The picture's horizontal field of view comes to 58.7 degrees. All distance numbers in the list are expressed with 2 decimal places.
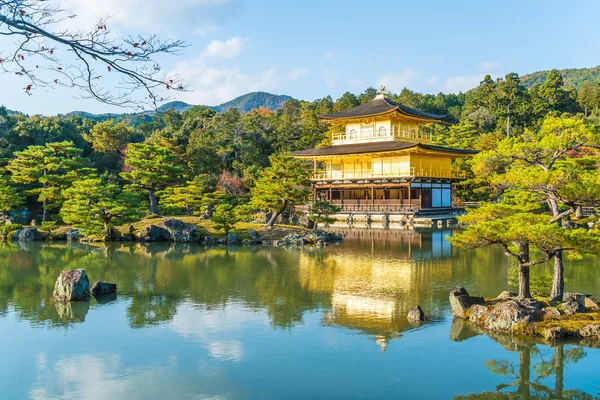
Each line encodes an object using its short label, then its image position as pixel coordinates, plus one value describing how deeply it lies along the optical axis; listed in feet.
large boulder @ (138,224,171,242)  73.77
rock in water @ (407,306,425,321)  30.68
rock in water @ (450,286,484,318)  31.07
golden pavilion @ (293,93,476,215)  100.89
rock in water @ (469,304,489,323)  29.63
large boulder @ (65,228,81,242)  76.84
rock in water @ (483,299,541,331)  28.11
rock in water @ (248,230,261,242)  71.67
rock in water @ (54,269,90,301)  36.58
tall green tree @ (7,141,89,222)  85.05
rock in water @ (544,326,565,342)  26.76
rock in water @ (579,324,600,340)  26.66
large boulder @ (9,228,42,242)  77.20
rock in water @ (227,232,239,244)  71.26
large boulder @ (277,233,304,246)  69.26
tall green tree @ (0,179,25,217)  82.17
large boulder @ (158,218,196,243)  73.26
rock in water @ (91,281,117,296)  38.58
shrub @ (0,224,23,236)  79.05
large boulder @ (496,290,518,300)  32.32
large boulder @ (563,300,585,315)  29.03
